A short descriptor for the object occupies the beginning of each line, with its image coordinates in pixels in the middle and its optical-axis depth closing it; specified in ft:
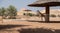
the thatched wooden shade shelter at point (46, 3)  28.32
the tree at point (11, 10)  65.72
